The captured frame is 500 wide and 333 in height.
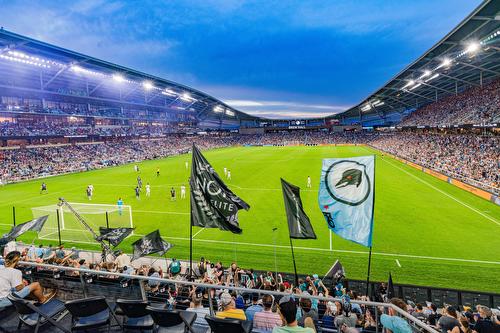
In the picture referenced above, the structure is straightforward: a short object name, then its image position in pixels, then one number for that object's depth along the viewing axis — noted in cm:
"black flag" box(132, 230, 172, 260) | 1111
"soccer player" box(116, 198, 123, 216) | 1965
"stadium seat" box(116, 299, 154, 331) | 500
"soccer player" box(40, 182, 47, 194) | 3075
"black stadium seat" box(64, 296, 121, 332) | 500
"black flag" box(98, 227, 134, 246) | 1246
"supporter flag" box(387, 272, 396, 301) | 844
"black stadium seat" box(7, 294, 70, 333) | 482
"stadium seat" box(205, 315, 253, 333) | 405
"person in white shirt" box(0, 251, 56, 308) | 539
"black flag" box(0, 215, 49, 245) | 1298
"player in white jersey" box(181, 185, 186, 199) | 2736
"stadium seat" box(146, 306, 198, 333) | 449
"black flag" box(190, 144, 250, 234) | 865
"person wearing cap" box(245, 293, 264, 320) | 577
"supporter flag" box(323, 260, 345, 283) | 1017
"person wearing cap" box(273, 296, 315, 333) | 350
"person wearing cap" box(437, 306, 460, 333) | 607
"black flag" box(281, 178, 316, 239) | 916
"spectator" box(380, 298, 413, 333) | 452
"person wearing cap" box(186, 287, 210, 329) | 568
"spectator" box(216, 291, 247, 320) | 510
